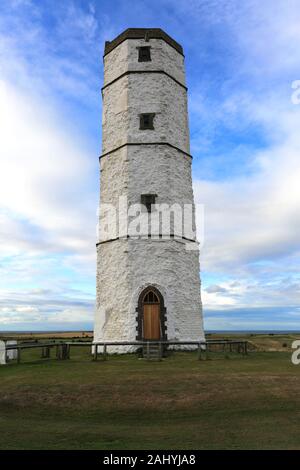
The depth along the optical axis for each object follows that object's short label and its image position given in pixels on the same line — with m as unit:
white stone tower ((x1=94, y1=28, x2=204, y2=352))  21.33
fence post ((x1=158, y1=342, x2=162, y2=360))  17.41
